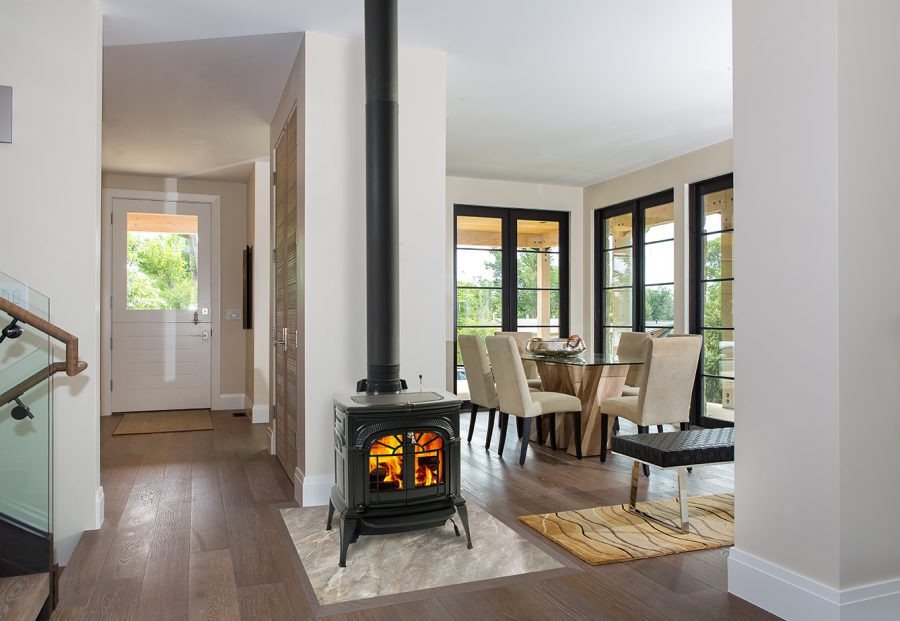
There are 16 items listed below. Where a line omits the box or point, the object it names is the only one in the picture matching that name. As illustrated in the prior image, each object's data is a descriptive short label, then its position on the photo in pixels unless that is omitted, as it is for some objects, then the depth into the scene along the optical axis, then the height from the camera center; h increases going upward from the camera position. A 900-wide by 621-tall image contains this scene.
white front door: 7.00 +0.06
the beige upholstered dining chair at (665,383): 4.29 -0.48
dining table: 4.87 -0.56
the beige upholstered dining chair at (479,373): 5.10 -0.49
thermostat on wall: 3.06 +0.92
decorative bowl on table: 5.28 -0.29
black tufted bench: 3.07 -0.67
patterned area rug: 2.91 -1.05
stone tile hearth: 2.56 -1.06
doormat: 6.04 -1.08
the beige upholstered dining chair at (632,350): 5.80 -0.36
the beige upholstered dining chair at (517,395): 4.54 -0.61
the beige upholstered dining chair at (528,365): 5.95 -0.50
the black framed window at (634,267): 6.75 +0.47
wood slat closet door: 4.18 +0.09
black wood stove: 2.81 -0.46
